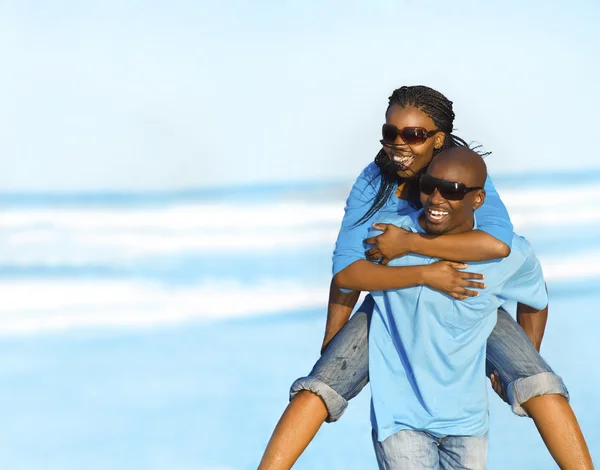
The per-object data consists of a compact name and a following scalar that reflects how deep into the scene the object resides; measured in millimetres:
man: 6277
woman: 6316
